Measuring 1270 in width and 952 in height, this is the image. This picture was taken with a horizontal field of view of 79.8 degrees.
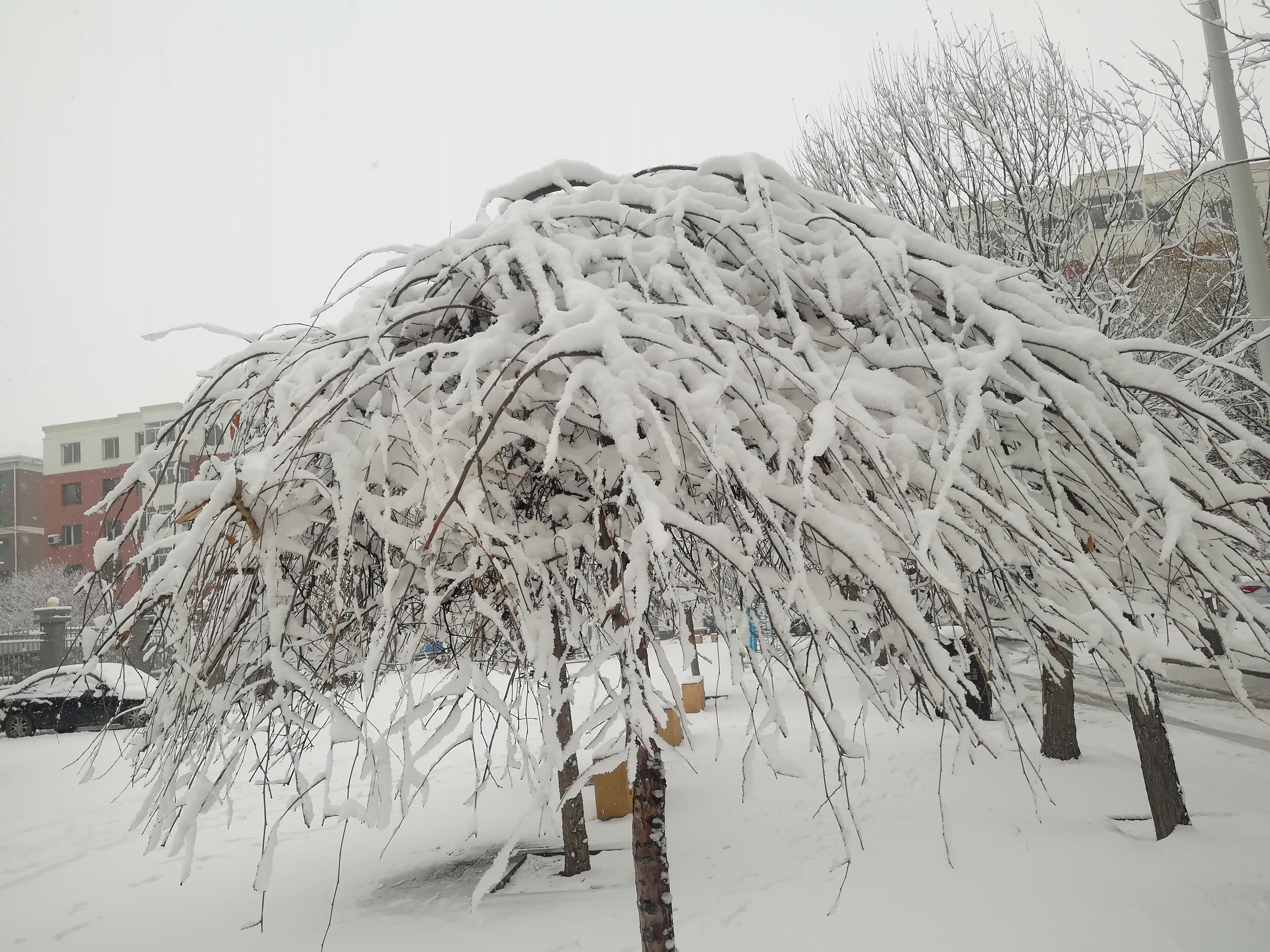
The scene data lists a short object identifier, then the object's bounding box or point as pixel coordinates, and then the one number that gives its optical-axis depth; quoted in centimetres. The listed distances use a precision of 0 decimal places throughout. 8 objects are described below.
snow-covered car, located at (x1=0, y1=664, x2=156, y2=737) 1373
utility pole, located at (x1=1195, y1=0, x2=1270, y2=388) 507
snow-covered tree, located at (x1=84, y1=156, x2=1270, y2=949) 176
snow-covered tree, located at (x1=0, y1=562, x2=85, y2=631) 3228
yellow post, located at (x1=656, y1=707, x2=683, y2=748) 930
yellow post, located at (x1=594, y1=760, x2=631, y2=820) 732
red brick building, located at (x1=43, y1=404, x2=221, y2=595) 3912
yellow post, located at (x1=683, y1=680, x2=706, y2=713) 1141
